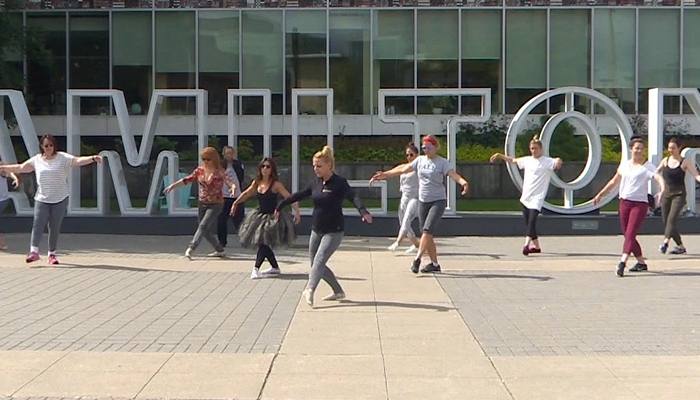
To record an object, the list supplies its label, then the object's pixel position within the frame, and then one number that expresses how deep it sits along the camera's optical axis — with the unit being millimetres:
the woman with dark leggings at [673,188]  13859
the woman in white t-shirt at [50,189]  12766
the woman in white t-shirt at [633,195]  11766
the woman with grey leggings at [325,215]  9727
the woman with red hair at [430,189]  11820
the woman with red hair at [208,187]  13391
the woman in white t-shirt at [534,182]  14031
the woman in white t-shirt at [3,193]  14586
